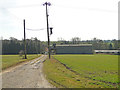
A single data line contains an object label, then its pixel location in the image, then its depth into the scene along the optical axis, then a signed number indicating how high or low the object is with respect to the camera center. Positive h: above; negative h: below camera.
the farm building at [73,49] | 123.81 -4.71
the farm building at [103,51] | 129.10 -7.30
